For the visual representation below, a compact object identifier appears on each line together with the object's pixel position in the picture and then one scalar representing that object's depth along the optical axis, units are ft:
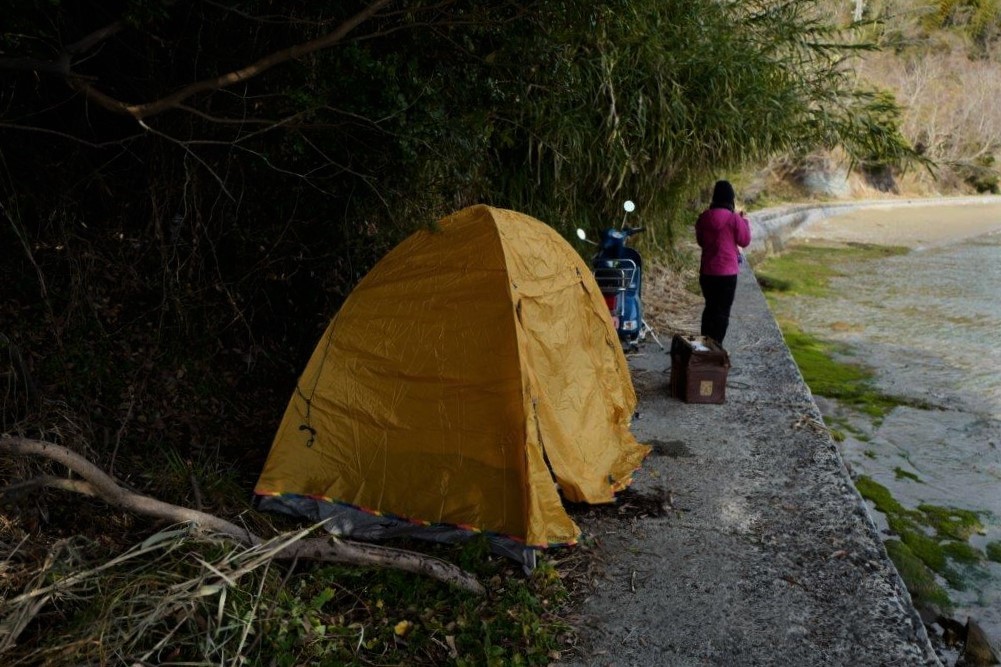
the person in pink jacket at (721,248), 20.63
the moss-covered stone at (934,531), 15.71
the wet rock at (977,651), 12.14
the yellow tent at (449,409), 12.13
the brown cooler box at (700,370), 18.54
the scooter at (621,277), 21.52
